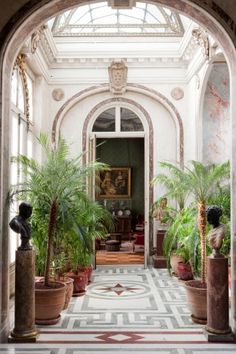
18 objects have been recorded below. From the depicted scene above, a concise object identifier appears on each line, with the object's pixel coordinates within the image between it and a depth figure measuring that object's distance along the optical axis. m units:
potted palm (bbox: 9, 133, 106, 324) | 5.61
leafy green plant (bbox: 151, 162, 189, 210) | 6.52
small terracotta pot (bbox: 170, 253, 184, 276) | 9.05
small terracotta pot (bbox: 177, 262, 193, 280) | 8.71
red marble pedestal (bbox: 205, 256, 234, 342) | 5.00
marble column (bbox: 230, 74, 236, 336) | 5.04
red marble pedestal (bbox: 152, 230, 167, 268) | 10.26
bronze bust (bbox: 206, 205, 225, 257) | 5.12
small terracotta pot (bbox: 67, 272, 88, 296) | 7.39
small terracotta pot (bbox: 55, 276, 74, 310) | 6.37
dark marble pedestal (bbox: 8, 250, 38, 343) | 4.96
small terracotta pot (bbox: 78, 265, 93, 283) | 7.80
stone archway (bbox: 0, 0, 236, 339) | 4.89
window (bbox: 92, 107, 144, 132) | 10.99
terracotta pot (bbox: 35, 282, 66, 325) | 5.54
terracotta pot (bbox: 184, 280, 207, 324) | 5.63
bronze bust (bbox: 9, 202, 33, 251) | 5.04
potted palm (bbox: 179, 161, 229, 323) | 5.70
